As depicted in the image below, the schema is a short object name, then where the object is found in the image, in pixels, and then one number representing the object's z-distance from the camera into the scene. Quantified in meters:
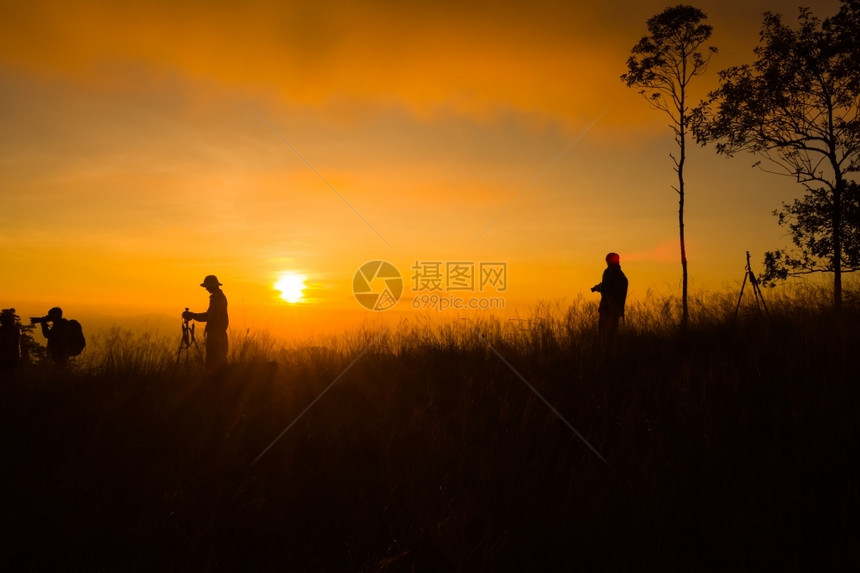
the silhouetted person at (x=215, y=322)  10.15
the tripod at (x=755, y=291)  11.88
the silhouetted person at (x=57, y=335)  9.92
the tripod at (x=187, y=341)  10.52
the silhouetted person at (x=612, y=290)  11.43
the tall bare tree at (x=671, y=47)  13.23
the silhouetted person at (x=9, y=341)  9.08
